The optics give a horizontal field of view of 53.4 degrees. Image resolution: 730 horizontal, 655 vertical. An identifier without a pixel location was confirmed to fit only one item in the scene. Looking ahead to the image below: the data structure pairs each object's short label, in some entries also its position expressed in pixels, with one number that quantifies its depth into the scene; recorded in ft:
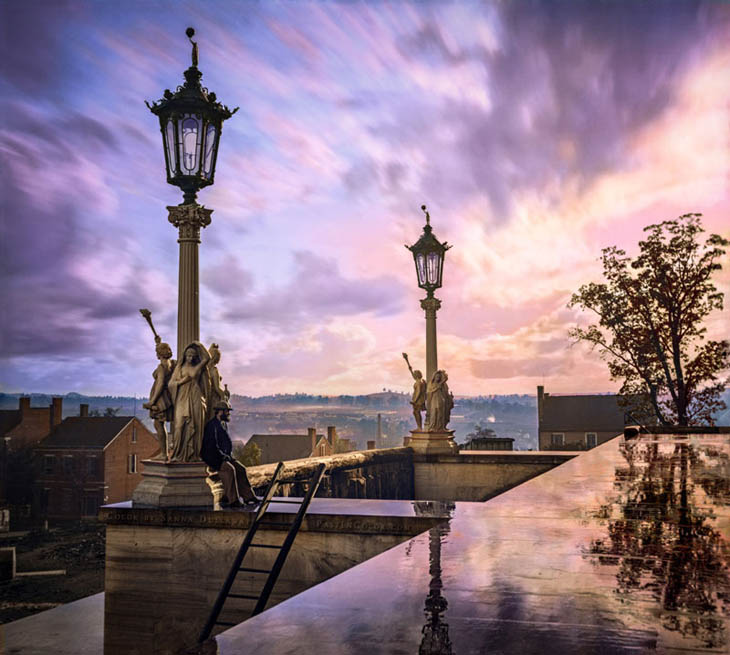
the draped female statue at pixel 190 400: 29.84
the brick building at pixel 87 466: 163.63
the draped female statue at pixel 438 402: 59.82
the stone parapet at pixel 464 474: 57.52
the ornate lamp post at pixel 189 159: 31.24
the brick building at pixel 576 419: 190.32
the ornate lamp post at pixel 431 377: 59.47
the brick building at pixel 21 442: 159.63
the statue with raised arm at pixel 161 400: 30.14
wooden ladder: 19.39
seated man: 29.01
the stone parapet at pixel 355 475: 35.42
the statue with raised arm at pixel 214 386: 30.58
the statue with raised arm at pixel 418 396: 59.82
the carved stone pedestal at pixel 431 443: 59.21
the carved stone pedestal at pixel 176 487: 28.86
